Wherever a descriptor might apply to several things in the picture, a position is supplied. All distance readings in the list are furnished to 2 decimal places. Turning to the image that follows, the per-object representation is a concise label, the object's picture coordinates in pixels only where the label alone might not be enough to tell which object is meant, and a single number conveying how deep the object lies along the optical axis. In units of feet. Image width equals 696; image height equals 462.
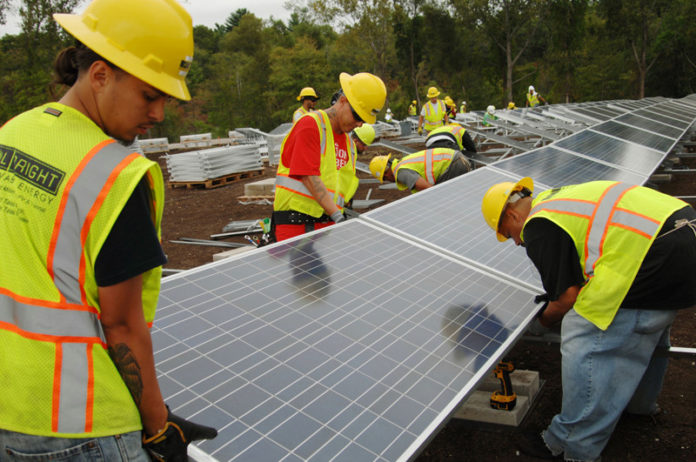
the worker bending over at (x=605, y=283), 9.02
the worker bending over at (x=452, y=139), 22.29
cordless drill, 11.44
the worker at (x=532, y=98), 80.89
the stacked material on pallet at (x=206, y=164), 50.98
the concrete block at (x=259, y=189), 42.63
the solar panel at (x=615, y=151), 23.68
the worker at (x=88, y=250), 4.30
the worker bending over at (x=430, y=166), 19.40
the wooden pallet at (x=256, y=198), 42.16
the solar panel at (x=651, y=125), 37.35
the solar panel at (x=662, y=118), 43.74
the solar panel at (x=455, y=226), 11.92
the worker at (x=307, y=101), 34.53
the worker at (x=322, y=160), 13.35
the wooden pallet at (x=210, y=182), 51.19
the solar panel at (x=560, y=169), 19.19
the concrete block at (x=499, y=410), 11.68
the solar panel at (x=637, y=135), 30.50
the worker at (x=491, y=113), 43.44
